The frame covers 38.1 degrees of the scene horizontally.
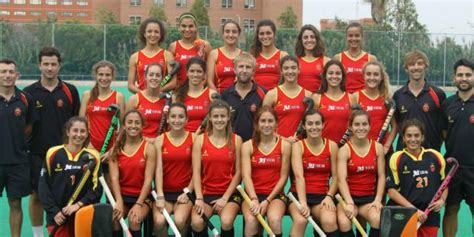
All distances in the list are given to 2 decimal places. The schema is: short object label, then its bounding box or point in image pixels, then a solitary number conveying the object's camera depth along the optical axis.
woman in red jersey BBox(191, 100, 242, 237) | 5.26
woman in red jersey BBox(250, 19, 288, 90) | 6.31
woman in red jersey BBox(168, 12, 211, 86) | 6.59
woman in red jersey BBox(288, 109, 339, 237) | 5.21
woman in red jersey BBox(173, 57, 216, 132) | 5.73
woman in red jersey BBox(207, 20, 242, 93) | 6.34
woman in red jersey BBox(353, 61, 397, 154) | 5.66
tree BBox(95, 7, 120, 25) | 48.66
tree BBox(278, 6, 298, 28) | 49.75
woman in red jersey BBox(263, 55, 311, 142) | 5.69
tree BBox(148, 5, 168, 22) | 49.09
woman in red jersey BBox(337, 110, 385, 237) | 5.21
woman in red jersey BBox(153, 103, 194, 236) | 5.27
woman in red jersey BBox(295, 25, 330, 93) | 6.26
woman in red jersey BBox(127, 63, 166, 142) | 5.70
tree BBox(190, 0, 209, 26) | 47.83
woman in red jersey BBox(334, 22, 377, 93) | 6.31
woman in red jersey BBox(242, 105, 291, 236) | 5.25
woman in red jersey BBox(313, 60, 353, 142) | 5.66
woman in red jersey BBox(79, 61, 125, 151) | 5.75
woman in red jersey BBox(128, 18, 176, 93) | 6.38
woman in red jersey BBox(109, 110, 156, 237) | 5.26
